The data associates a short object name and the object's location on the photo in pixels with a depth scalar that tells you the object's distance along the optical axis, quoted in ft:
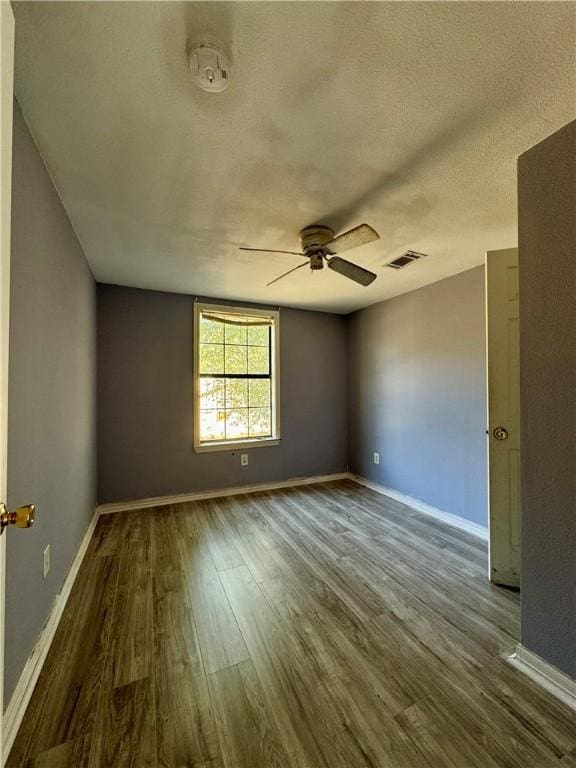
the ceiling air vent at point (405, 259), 8.31
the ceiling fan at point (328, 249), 6.51
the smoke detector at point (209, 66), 3.22
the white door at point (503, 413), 6.49
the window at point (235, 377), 12.09
